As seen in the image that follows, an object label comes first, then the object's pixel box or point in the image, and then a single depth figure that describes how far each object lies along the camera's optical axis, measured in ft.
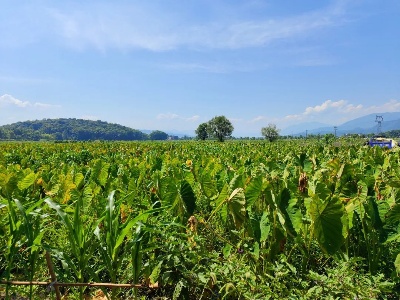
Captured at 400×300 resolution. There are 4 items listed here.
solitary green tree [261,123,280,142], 235.81
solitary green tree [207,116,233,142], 253.65
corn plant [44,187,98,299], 5.46
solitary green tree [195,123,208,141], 278.67
